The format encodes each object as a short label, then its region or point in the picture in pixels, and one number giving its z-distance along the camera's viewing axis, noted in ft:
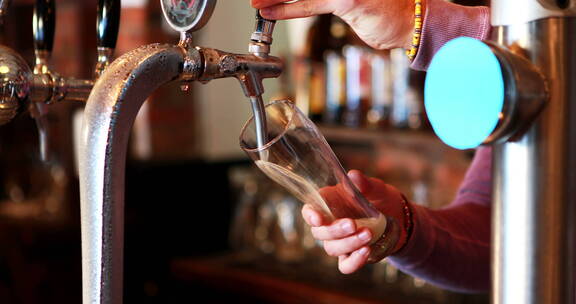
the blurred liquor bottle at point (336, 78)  7.75
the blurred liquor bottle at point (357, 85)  7.60
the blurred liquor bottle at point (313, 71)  7.95
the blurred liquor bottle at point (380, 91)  7.41
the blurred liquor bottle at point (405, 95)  7.07
